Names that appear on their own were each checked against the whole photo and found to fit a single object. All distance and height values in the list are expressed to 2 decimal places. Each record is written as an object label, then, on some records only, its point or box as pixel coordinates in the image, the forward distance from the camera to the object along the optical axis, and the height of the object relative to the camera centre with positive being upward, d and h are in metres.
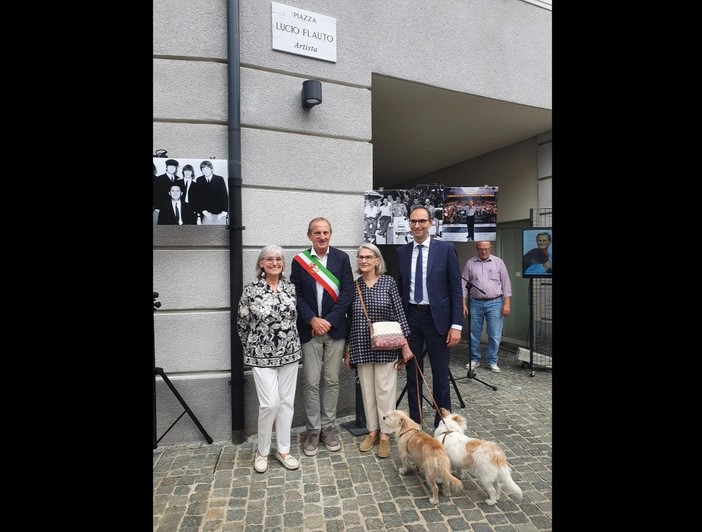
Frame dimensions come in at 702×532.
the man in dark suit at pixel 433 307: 3.95 -0.46
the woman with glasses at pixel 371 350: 3.77 -0.82
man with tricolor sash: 3.83 -0.53
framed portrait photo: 5.93 +0.14
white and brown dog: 2.77 -1.39
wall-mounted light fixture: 4.21 +1.78
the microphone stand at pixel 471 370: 5.58 -1.63
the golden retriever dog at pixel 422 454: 2.88 -1.43
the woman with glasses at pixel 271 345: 3.46 -0.73
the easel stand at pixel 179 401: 3.80 -1.36
